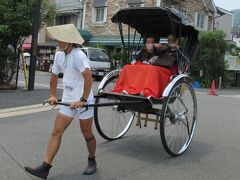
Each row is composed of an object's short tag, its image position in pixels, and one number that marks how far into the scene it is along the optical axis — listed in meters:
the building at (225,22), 41.59
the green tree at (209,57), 27.22
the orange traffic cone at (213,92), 20.59
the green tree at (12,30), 14.96
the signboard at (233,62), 28.95
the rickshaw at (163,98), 6.89
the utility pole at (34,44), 15.27
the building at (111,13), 34.59
